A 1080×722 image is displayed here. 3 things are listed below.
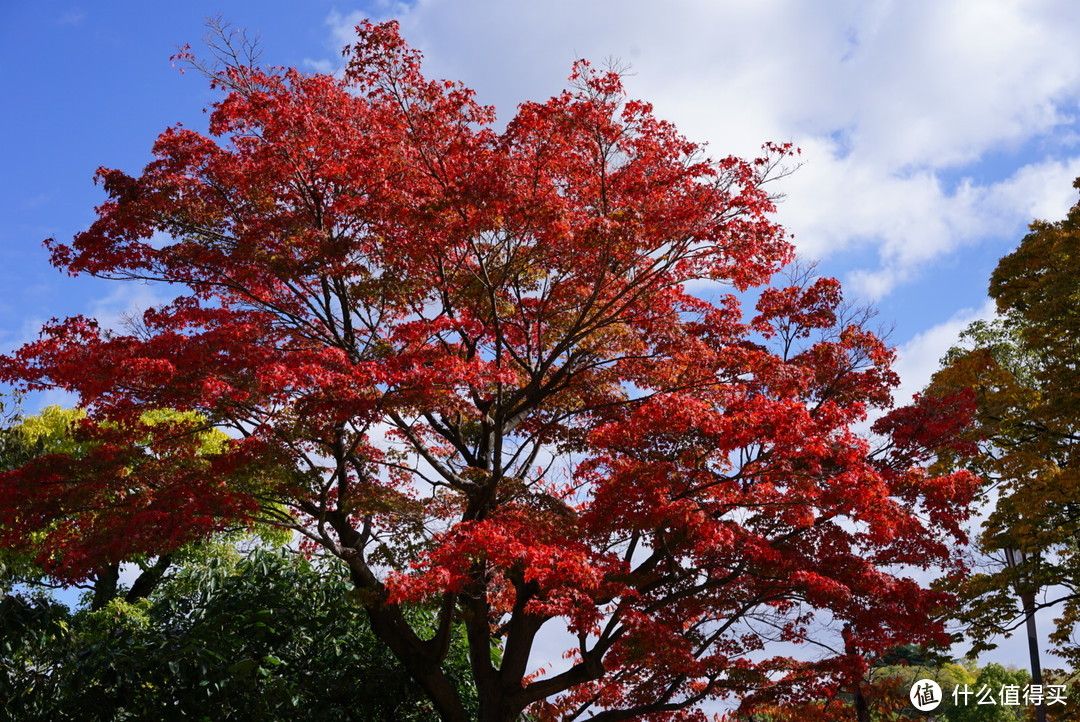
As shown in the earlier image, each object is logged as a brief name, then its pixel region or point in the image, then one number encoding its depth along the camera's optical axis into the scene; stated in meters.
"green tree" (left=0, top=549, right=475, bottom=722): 10.80
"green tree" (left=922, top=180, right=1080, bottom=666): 14.97
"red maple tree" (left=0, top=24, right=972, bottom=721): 10.20
